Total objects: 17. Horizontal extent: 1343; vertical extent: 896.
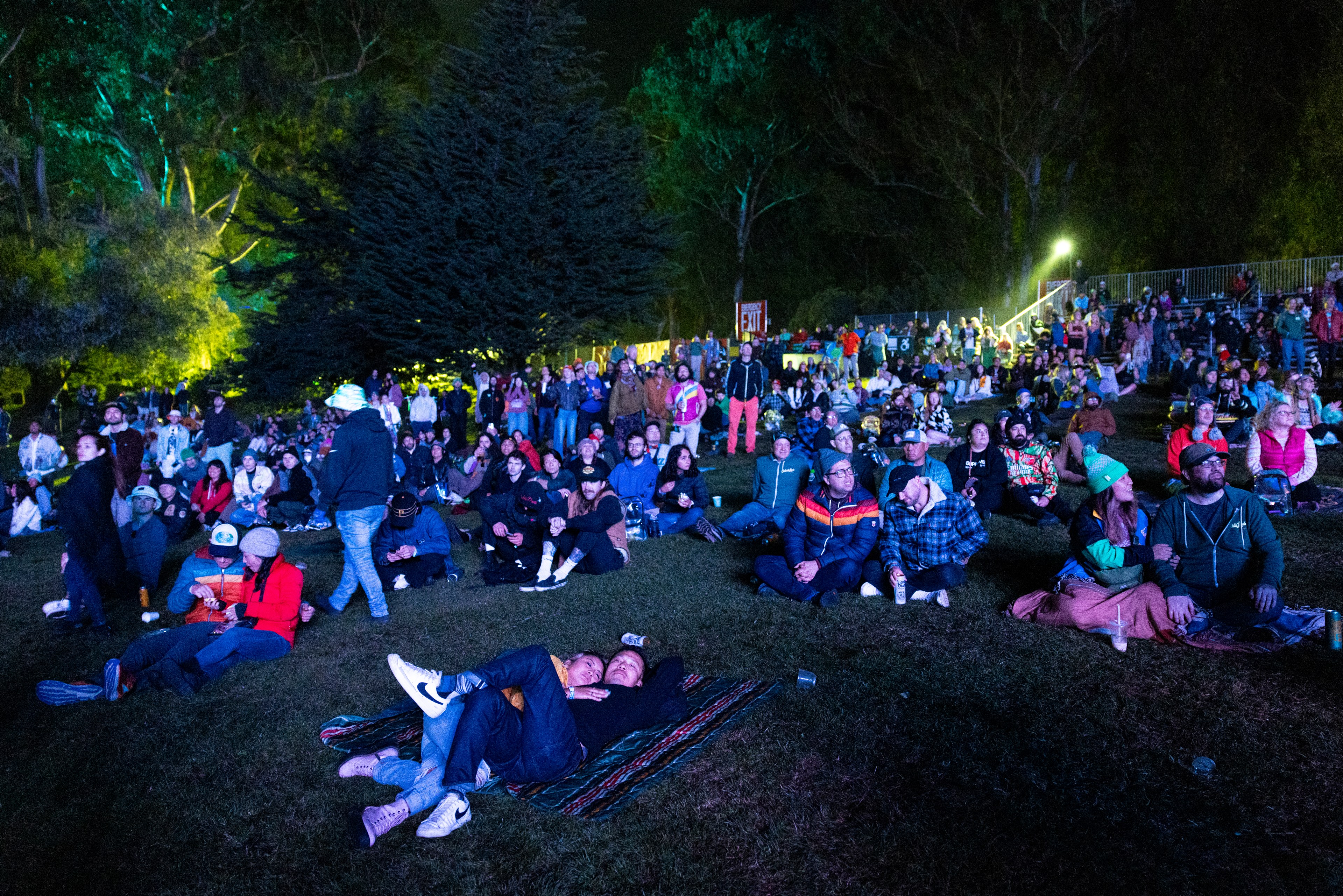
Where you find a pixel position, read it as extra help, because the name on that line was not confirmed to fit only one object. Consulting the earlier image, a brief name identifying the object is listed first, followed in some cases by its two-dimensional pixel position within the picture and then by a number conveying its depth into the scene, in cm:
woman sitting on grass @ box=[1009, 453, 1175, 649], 579
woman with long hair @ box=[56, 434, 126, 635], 711
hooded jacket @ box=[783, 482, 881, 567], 708
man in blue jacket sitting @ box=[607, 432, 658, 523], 980
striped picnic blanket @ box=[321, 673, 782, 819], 424
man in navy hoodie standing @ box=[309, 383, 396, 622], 689
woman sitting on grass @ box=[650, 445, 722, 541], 976
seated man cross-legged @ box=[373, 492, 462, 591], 808
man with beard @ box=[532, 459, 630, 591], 811
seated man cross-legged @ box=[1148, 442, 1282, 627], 558
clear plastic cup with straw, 566
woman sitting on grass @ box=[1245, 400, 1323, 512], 885
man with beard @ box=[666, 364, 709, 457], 1370
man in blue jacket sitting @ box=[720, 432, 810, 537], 905
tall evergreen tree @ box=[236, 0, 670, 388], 1934
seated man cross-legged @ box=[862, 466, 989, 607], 680
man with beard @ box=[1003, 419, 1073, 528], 914
